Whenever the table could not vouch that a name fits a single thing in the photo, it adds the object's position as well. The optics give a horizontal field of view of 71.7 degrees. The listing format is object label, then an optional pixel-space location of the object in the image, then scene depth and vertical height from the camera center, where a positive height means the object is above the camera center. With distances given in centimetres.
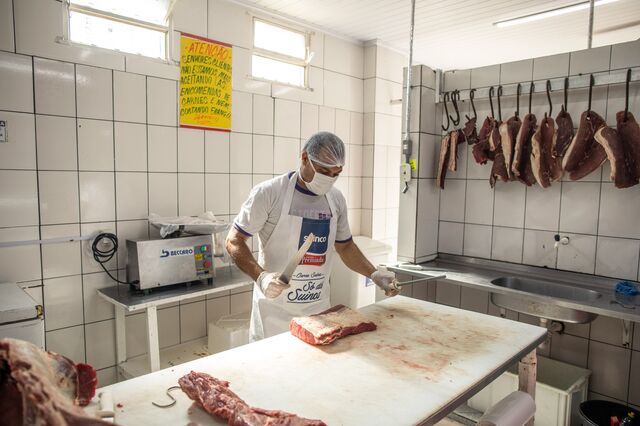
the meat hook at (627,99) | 274 +54
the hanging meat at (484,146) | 340 +27
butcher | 254 -33
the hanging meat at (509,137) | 322 +33
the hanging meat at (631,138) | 274 +29
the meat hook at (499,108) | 332 +56
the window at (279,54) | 430 +122
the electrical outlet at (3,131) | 279 +25
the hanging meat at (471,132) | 350 +39
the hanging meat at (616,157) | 274 +17
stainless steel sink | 278 -79
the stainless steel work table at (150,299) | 295 -85
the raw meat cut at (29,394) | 88 -46
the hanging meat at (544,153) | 307 +21
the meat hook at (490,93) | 336 +67
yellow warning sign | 364 +77
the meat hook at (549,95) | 307 +61
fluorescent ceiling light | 399 +162
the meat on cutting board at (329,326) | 186 -66
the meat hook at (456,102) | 358 +65
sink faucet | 321 -41
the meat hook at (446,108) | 366 +60
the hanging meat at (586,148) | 289 +23
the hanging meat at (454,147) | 357 +27
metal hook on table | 137 -71
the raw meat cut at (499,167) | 333 +11
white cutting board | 137 -71
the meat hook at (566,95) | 299 +61
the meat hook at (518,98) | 324 +63
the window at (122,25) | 316 +112
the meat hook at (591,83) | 289 +66
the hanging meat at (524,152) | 316 +22
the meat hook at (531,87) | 316 +68
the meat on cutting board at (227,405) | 125 -68
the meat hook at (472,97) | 346 +65
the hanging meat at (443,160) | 363 +17
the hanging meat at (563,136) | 304 +33
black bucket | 275 -143
